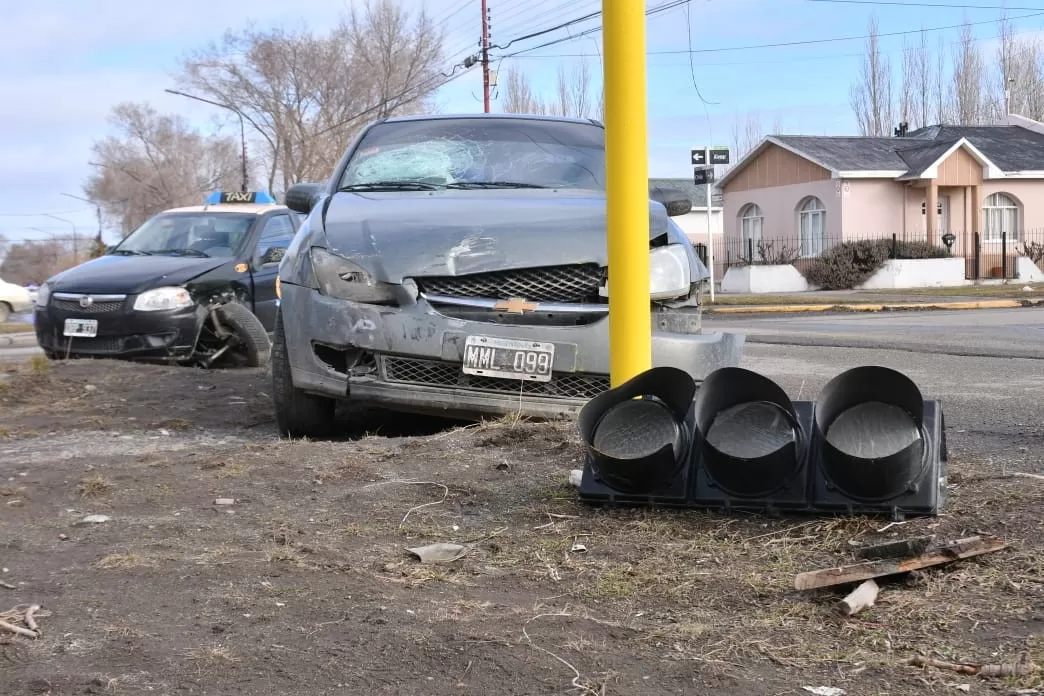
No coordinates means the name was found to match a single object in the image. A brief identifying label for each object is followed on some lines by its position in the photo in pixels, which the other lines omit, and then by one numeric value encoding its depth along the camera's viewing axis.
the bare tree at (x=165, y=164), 64.81
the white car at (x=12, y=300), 27.48
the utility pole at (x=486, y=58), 38.19
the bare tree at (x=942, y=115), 65.56
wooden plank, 2.69
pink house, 34.69
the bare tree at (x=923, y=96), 65.75
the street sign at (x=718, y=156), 20.53
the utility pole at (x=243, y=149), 47.67
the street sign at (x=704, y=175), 20.73
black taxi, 8.75
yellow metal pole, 3.86
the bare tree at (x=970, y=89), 64.44
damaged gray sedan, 4.65
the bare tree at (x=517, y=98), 55.53
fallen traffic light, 3.21
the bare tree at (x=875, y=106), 64.62
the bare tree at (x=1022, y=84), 65.12
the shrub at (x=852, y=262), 30.56
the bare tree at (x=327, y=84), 45.31
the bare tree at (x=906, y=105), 65.75
